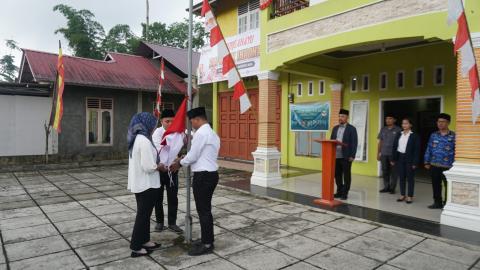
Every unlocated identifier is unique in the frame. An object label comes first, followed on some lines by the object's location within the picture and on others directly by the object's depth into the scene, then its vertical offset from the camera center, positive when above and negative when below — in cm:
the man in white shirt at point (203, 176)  344 -52
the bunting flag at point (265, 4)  748 +278
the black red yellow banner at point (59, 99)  938 +76
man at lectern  588 -43
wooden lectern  548 -73
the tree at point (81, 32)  2041 +590
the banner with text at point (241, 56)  941 +218
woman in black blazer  555 -46
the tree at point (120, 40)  2311 +616
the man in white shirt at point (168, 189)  423 -81
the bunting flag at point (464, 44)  358 +91
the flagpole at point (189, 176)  379 -57
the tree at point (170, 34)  2680 +745
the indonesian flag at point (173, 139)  360 -15
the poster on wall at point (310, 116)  835 +28
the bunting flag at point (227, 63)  405 +77
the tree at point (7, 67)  2755 +481
